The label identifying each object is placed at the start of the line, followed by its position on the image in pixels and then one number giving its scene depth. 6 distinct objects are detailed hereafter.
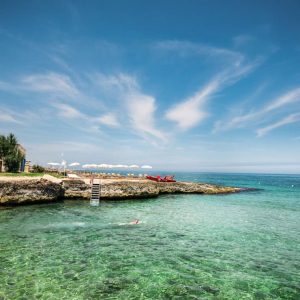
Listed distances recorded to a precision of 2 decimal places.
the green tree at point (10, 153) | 43.34
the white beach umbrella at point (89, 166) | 66.47
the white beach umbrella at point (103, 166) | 66.70
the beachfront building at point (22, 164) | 43.06
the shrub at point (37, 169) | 52.62
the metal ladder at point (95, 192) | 33.56
